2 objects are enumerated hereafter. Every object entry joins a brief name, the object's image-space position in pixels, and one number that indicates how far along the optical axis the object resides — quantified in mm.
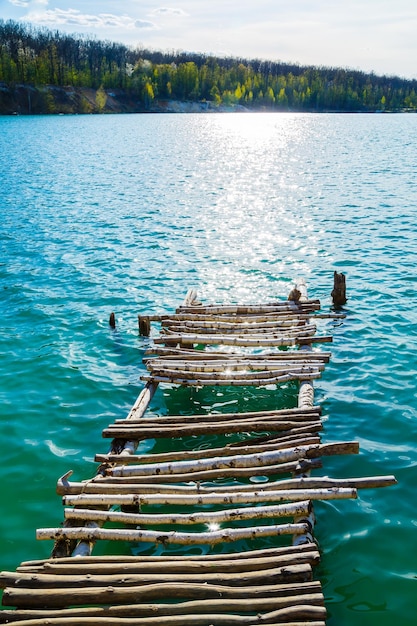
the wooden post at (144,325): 13918
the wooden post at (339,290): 15297
